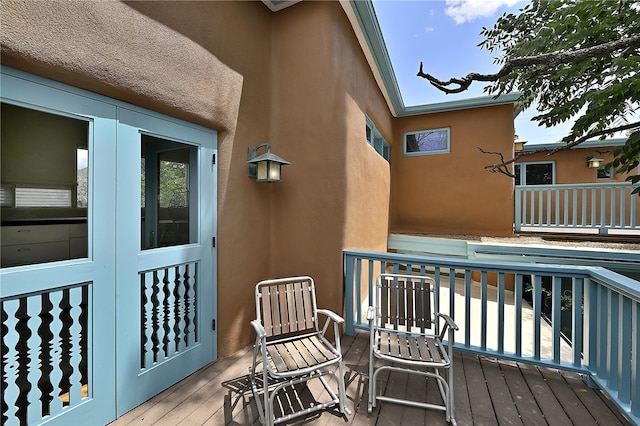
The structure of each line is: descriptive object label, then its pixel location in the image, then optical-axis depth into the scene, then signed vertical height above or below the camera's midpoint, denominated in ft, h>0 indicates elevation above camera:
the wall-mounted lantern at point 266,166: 9.04 +1.65
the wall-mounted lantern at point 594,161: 25.80 +5.07
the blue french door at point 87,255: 5.15 -1.05
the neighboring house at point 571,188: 18.34 +1.78
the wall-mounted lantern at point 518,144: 24.35 +6.42
